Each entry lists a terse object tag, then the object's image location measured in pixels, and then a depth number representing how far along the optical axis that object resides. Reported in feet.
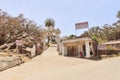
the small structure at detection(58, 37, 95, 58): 44.04
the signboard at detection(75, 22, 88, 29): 51.74
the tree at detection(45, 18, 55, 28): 103.98
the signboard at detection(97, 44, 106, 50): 45.27
